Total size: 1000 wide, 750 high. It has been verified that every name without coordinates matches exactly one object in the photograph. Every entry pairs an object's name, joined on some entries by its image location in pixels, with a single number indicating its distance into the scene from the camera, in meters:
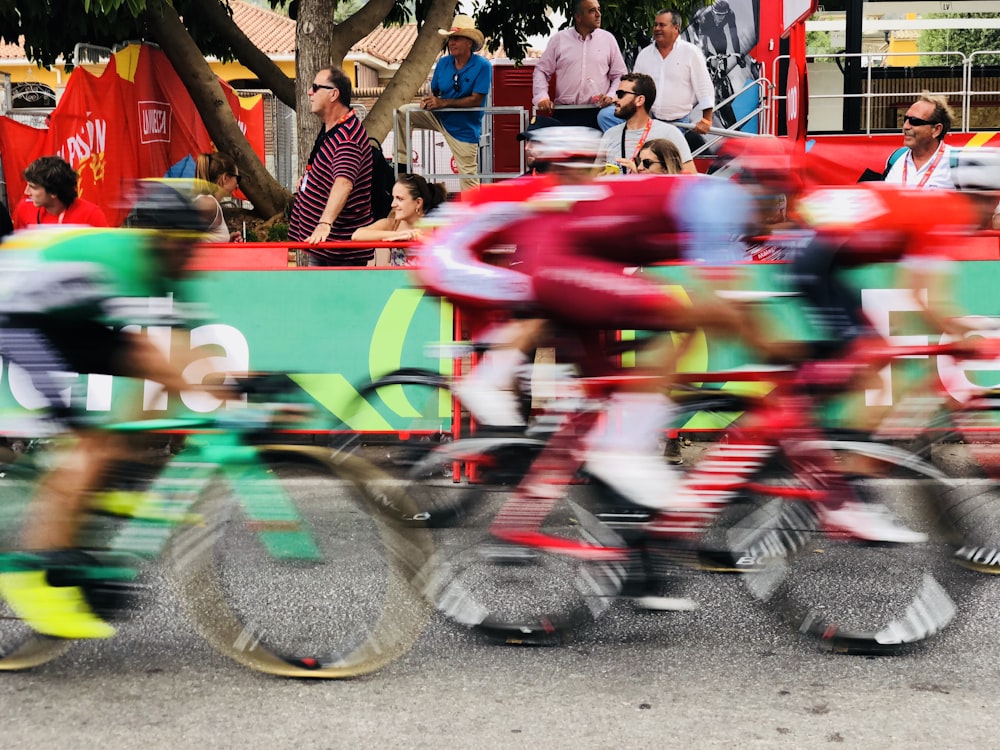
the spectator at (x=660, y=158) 7.49
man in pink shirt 10.72
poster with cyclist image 14.87
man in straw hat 10.87
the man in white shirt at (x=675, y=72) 9.98
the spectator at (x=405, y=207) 7.97
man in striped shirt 8.06
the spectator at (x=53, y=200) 6.58
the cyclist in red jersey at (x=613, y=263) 4.07
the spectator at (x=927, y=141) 7.59
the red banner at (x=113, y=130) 11.67
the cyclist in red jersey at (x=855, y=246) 4.28
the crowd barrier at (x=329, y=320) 7.09
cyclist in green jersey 3.93
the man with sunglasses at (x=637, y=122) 8.24
